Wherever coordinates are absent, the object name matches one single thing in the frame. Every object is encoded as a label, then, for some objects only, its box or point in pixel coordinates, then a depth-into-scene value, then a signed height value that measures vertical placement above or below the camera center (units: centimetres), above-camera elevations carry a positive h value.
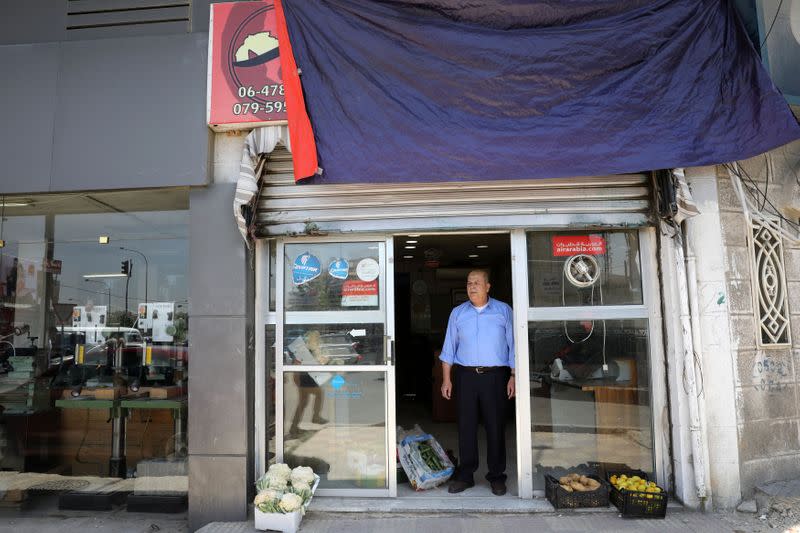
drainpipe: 417 -27
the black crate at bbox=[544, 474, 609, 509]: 423 -149
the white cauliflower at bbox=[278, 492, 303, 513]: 396 -140
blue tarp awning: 422 +183
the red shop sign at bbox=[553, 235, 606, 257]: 467 +60
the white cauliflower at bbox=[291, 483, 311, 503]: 416 -137
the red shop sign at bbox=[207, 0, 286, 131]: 445 +211
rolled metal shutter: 449 +94
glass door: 463 -45
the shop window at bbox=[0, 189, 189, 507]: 544 -20
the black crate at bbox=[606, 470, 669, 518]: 406 -148
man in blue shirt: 475 -58
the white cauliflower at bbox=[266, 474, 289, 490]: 415 -131
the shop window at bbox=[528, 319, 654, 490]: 459 -68
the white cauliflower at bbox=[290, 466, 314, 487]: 428 -130
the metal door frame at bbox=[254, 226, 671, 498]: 450 -24
